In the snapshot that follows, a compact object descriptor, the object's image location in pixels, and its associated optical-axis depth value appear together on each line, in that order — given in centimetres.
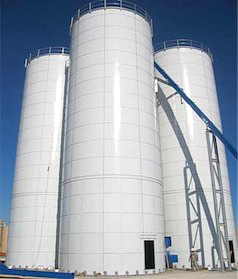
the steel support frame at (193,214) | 2402
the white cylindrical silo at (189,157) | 2442
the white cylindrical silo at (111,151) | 1847
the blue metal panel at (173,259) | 2318
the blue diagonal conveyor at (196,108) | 2453
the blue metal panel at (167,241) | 2275
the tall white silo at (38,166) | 2472
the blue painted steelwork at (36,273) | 1515
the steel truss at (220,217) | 2101
